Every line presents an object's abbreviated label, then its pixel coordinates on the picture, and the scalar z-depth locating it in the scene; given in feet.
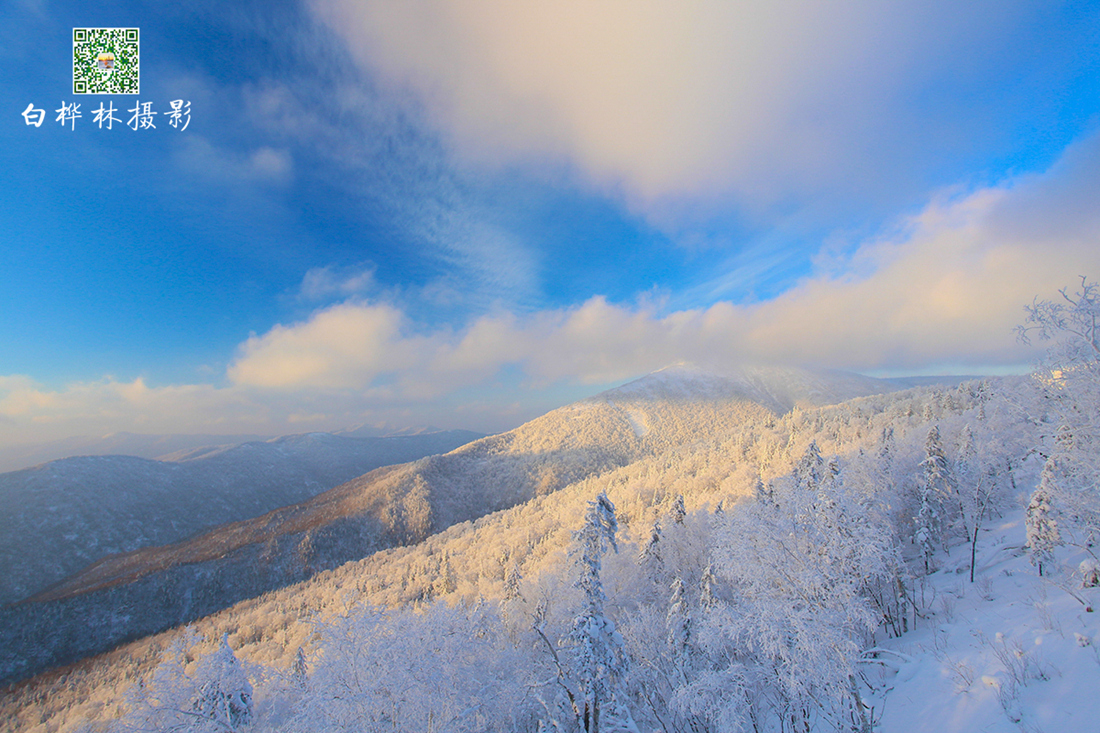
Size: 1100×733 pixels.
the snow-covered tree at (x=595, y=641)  50.37
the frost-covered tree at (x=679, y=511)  148.15
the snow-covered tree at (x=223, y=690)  62.95
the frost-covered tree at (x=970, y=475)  107.65
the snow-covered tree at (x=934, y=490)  110.42
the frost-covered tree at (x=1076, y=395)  38.91
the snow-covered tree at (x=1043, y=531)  61.57
